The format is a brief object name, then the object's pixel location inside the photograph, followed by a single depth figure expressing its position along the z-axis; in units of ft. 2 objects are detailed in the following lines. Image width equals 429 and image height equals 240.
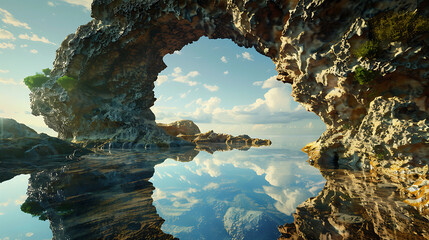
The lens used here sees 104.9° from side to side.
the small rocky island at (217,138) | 118.70
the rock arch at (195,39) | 30.94
